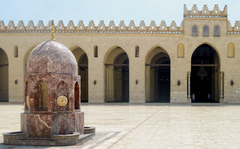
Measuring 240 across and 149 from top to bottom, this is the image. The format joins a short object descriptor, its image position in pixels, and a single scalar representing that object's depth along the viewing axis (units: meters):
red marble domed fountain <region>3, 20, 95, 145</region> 7.19
